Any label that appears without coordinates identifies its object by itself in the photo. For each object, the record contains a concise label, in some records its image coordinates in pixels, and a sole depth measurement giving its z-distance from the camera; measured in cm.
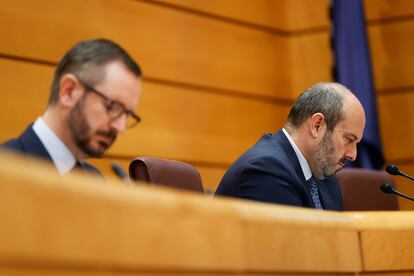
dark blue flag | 1016
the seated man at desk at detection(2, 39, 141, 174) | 394
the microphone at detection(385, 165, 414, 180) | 593
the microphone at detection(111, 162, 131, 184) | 375
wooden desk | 164
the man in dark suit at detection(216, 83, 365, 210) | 561
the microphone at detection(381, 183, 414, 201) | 588
